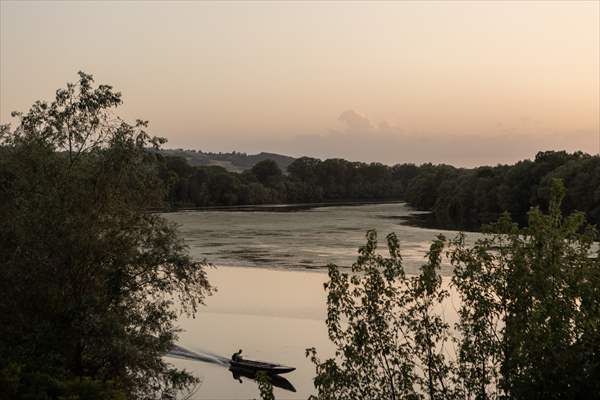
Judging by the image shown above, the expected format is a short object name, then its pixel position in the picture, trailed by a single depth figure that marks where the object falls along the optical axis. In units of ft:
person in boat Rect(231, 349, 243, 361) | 84.18
